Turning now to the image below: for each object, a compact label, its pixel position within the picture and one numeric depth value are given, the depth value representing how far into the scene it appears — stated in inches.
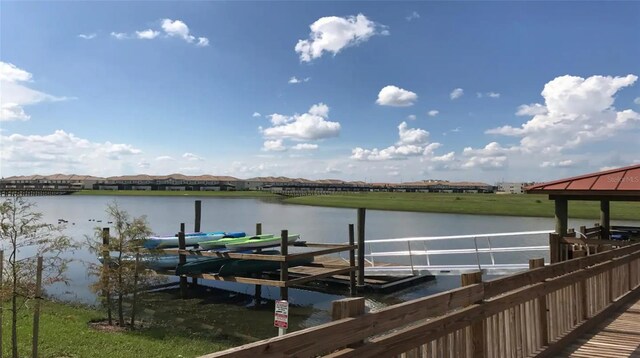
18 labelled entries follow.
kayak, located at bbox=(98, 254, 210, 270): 678.8
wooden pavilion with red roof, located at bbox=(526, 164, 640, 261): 423.8
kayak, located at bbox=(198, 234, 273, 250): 681.2
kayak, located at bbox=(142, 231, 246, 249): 679.0
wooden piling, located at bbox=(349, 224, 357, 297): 653.3
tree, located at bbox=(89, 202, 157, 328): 490.9
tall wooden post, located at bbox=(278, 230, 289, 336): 550.6
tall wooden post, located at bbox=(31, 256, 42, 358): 325.7
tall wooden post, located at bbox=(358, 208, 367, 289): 669.9
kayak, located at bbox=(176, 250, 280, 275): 649.0
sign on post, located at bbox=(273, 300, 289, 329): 246.8
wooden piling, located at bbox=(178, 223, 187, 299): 649.6
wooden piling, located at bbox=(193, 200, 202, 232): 826.0
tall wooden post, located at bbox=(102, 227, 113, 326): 486.0
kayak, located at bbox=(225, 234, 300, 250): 669.9
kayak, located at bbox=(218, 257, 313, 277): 628.4
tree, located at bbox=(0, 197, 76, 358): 337.7
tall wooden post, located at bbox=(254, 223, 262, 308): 623.8
